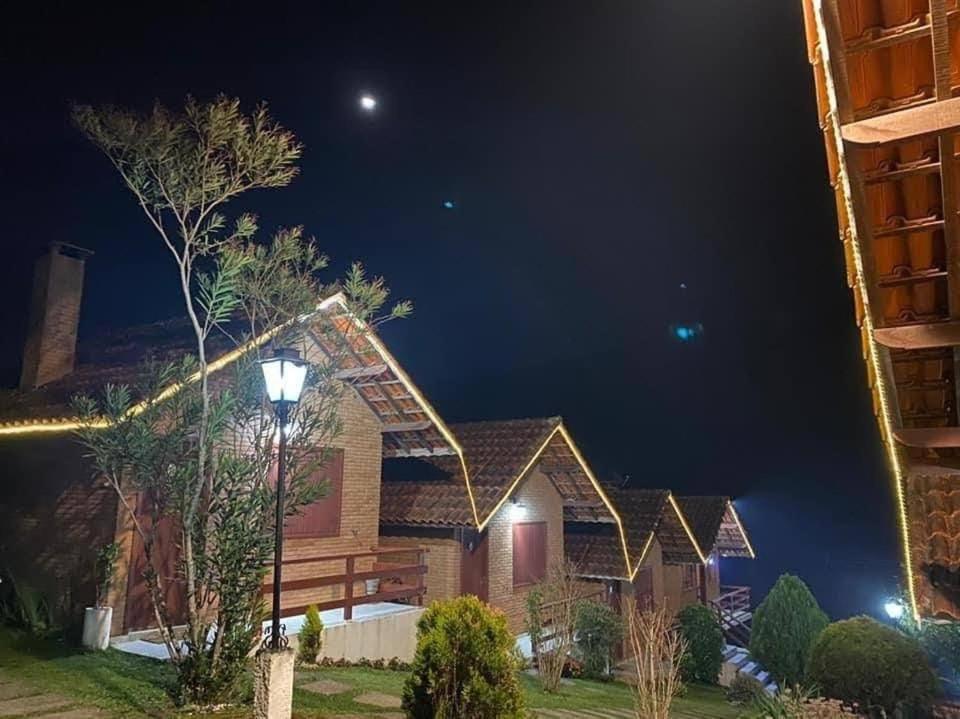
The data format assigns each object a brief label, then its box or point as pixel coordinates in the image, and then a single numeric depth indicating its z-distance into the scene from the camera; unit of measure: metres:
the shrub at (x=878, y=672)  10.44
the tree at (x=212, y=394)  7.27
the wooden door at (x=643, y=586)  21.50
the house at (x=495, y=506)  15.77
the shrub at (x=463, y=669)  6.30
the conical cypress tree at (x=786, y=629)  16.73
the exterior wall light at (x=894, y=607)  16.20
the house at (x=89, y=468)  10.54
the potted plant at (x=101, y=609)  9.73
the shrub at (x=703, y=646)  18.50
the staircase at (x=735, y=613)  26.34
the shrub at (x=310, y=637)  10.77
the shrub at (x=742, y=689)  15.11
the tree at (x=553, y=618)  12.66
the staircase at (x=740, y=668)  20.50
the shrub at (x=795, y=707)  7.55
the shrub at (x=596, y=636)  15.51
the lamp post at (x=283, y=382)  6.90
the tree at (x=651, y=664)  7.45
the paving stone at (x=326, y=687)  8.85
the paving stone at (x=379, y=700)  8.38
